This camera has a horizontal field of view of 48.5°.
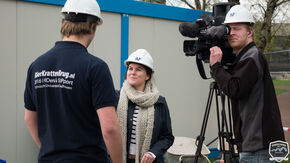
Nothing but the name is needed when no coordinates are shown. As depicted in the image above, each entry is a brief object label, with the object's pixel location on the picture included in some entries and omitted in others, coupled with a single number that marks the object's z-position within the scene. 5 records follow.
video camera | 2.73
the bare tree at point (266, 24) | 11.33
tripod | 3.13
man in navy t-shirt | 1.69
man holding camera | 2.40
